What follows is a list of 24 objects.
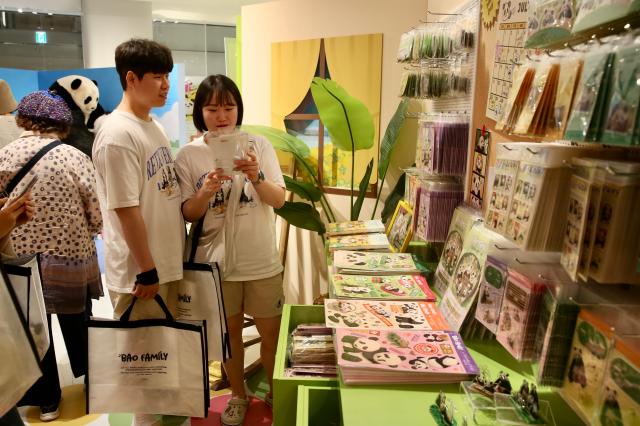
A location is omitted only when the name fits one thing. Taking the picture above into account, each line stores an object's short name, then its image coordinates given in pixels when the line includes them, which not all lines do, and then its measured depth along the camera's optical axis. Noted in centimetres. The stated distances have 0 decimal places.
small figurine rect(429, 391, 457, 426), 105
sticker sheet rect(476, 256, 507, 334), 107
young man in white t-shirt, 172
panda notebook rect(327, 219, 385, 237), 238
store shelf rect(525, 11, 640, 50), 73
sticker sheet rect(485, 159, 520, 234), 99
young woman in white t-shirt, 201
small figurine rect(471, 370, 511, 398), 112
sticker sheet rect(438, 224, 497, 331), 145
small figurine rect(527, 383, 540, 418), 101
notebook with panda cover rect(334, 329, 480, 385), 118
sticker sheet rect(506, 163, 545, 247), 87
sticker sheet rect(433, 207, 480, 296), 171
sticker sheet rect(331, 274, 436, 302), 162
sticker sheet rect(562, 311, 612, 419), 77
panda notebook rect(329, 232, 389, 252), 213
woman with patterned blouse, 232
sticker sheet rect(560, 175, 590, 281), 77
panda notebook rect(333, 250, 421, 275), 185
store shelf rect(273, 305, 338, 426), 141
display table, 106
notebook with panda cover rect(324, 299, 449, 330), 141
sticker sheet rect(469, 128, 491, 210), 171
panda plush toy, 444
